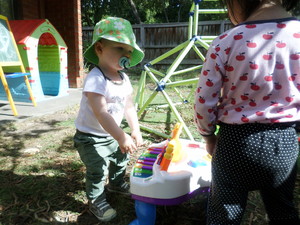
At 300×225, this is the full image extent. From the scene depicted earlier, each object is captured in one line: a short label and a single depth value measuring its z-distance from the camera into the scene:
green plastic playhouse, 4.40
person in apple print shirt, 0.85
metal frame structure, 2.58
